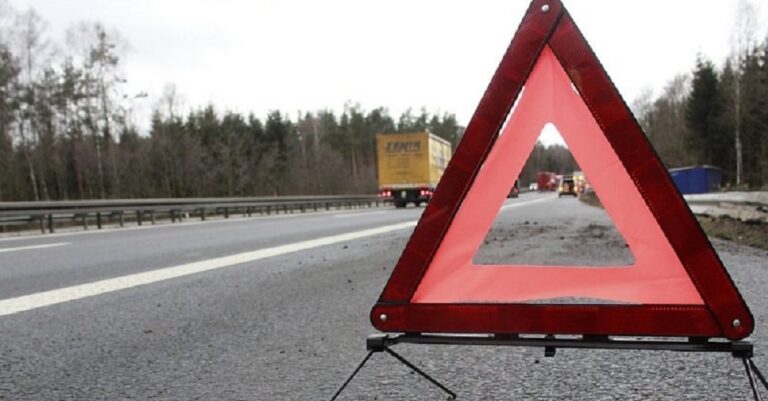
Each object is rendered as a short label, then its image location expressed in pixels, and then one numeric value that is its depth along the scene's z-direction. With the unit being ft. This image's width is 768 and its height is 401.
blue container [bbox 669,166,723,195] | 103.86
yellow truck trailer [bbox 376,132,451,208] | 104.94
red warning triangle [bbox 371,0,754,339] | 5.78
